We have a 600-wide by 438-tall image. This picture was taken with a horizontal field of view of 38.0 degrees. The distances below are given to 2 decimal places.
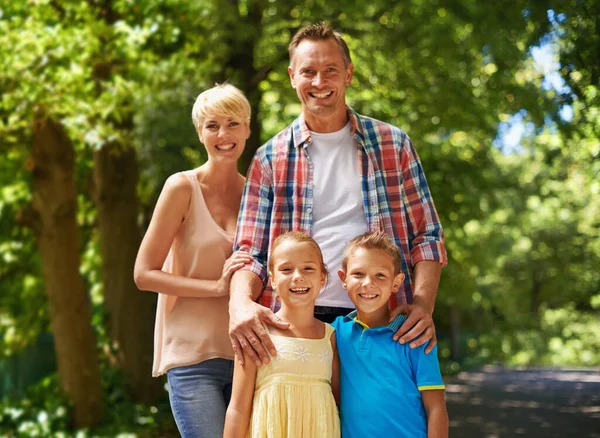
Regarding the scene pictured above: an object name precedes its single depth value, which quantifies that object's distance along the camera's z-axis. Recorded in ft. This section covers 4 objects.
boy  9.40
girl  9.50
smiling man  10.56
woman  10.69
